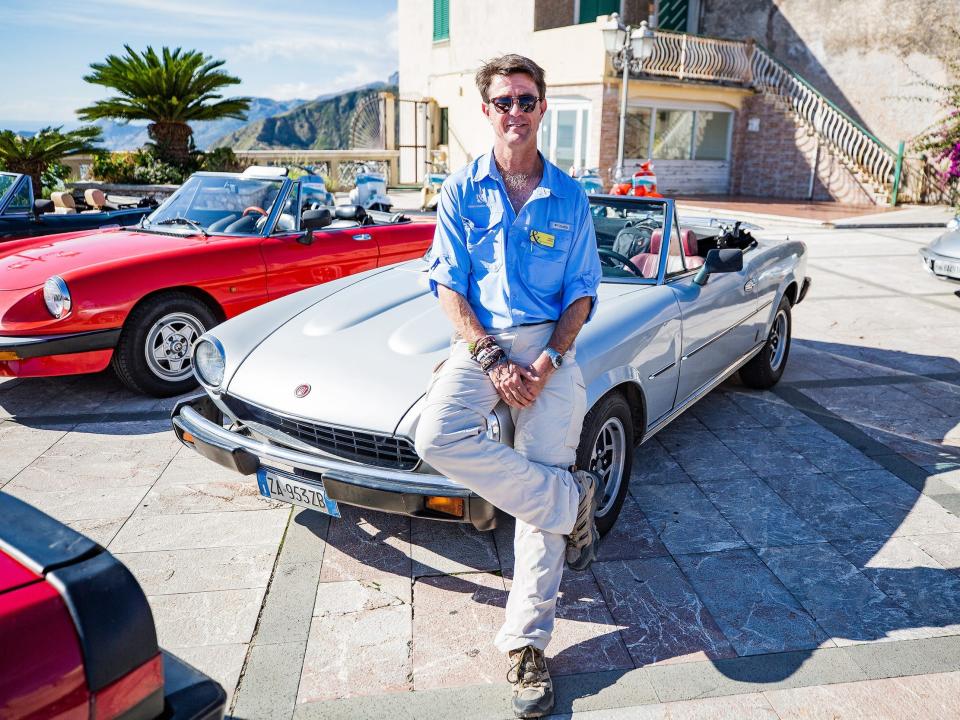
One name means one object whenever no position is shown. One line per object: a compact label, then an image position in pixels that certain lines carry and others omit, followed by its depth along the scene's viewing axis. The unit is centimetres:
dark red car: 125
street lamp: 1353
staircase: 1958
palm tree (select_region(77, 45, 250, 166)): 1606
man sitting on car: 247
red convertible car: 459
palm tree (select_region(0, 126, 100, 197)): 1356
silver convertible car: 280
